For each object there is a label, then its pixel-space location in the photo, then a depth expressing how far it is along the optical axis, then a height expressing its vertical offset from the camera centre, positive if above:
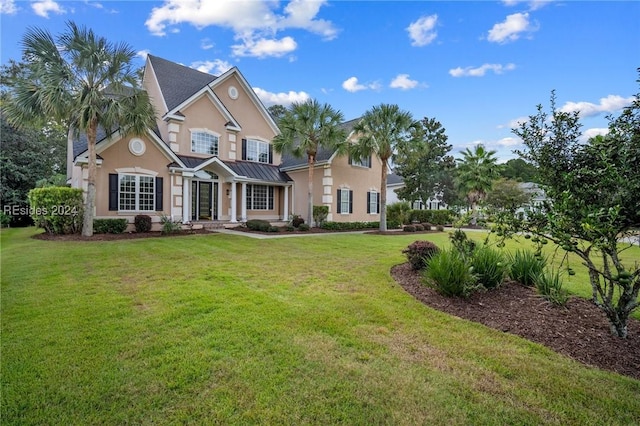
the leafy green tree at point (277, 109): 43.04 +14.07
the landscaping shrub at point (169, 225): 14.71 -0.82
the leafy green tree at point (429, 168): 33.00 +4.62
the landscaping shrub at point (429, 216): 26.88 -0.51
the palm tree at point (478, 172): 27.56 +3.46
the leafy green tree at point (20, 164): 20.95 +3.14
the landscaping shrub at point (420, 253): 7.01 -1.00
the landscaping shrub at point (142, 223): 14.66 -0.70
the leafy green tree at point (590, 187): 3.17 +0.27
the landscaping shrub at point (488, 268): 5.56 -1.05
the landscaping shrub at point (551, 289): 4.81 -1.29
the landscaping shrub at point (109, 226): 13.58 -0.80
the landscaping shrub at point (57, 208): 12.64 -0.01
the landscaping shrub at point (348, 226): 19.44 -1.06
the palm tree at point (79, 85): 11.49 +4.81
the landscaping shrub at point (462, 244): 5.82 -0.65
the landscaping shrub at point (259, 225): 16.84 -0.89
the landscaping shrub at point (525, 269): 5.83 -1.11
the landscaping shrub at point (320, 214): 20.09 -0.30
